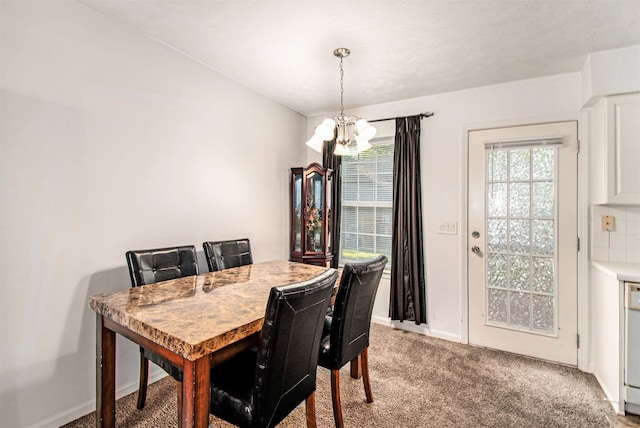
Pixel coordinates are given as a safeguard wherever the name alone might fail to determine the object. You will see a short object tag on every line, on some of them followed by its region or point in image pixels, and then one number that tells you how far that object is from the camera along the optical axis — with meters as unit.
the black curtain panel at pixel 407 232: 3.17
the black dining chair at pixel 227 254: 2.38
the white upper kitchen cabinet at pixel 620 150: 2.23
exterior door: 2.64
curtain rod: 3.20
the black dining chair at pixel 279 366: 1.16
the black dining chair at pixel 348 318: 1.68
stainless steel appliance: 1.93
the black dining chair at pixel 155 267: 1.84
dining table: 1.07
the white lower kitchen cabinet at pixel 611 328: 1.97
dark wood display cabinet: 3.42
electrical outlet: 2.46
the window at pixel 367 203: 3.56
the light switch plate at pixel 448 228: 3.09
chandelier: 2.04
